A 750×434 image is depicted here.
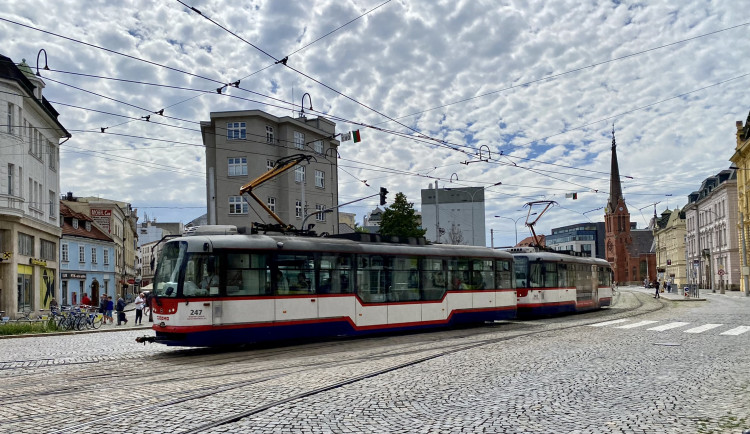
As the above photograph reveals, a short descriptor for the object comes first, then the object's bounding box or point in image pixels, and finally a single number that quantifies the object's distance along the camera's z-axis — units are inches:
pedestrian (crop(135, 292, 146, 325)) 1149.1
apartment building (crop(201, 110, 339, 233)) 1820.9
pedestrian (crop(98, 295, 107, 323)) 1178.0
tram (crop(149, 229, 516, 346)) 575.5
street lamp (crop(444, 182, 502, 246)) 4045.8
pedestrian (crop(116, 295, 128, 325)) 1122.0
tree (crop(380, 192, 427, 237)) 2304.4
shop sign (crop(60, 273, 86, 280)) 1822.7
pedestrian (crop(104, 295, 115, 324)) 1179.2
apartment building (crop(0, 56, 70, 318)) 1214.9
